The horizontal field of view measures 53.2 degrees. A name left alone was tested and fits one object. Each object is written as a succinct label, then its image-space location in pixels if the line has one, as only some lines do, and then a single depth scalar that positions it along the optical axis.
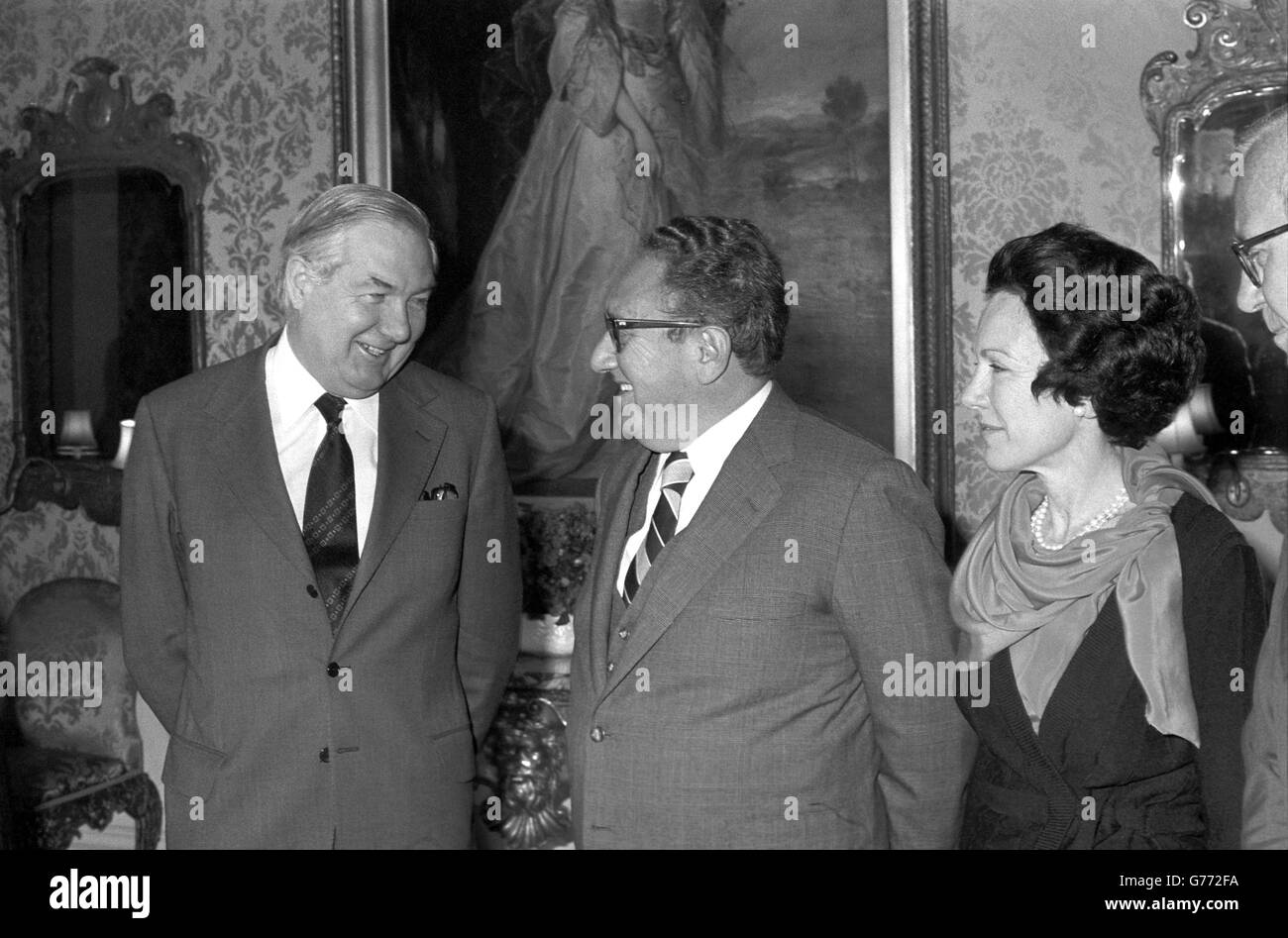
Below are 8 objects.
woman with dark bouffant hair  1.73
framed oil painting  4.22
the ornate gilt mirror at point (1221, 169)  3.90
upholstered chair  4.38
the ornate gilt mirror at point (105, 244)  4.80
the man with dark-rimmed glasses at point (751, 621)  2.01
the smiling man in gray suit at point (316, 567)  2.27
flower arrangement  4.34
